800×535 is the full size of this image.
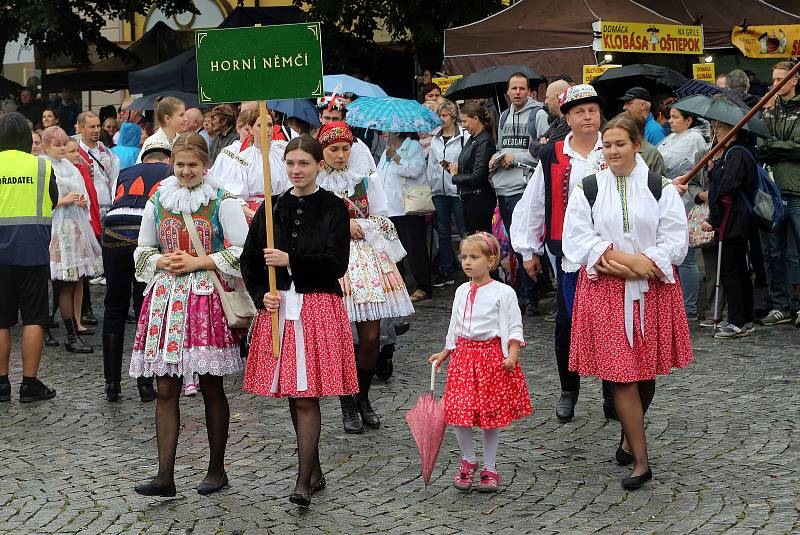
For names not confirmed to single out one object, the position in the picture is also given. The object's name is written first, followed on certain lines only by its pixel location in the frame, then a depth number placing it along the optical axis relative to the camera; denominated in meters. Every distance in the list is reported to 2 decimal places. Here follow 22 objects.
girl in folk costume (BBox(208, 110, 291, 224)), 9.30
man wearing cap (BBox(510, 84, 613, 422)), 7.89
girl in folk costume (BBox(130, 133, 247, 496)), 6.59
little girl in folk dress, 6.60
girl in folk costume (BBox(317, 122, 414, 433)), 8.09
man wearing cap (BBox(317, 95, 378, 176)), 8.41
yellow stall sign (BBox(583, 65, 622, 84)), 13.81
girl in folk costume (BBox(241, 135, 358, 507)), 6.45
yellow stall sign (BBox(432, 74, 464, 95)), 16.57
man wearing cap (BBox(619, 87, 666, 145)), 10.62
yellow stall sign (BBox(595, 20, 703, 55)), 15.48
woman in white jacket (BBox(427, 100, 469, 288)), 13.72
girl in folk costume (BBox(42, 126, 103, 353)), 11.32
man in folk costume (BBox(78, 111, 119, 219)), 12.66
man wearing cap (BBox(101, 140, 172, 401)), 9.01
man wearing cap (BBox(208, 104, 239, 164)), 12.15
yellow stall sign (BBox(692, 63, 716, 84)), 14.44
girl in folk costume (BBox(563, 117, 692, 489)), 6.59
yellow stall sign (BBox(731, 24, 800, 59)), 16.33
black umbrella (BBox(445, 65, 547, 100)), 14.55
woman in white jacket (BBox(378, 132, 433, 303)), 13.33
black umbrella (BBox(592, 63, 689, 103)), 12.75
